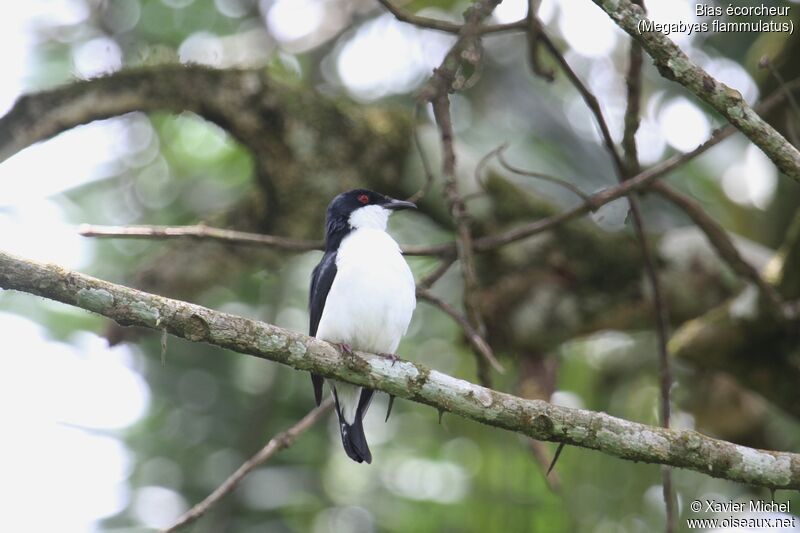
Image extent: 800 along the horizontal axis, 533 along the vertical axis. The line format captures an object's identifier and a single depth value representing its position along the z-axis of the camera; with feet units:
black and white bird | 30.35
